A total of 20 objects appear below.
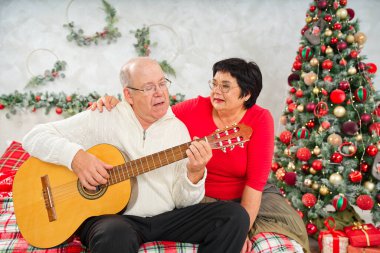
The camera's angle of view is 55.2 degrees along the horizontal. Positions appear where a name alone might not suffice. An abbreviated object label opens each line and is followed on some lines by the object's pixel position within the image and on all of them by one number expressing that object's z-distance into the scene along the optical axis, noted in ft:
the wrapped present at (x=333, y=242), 8.25
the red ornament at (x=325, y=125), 9.09
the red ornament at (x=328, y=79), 9.23
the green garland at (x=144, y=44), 12.26
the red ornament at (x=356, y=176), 8.82
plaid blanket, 5.46
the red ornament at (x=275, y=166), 10.56
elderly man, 5.00
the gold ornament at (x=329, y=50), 9.36
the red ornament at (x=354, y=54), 9.18
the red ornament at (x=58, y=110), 11.84
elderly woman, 6.16
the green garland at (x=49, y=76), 12.21
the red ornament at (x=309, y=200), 9.08
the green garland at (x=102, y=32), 12.17
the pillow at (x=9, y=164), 7.77
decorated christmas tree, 8.96
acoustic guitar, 5.20
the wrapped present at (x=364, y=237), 8.04
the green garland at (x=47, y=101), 11.94
